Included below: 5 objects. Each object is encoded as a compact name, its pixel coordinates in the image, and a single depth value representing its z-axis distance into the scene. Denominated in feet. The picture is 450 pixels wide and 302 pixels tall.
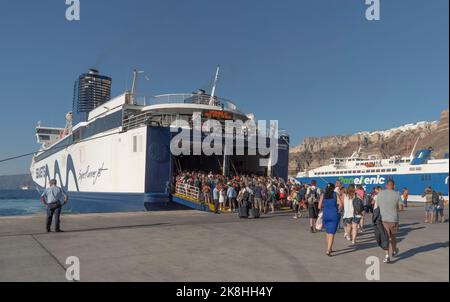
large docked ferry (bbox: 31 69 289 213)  58.75
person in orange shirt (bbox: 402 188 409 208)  73.24
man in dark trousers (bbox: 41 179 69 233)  32.40
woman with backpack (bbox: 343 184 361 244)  28.22
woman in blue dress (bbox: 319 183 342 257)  23.29
